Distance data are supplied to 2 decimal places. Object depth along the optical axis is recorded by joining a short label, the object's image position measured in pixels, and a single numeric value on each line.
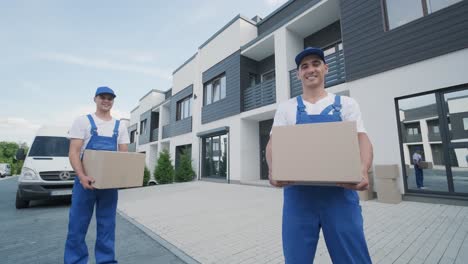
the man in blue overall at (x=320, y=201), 1.35
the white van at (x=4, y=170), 29.12
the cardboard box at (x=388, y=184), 5.36
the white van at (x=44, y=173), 5.43
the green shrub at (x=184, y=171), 13.26
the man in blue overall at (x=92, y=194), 2.23
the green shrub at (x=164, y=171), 13.80
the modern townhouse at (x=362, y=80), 5.12
